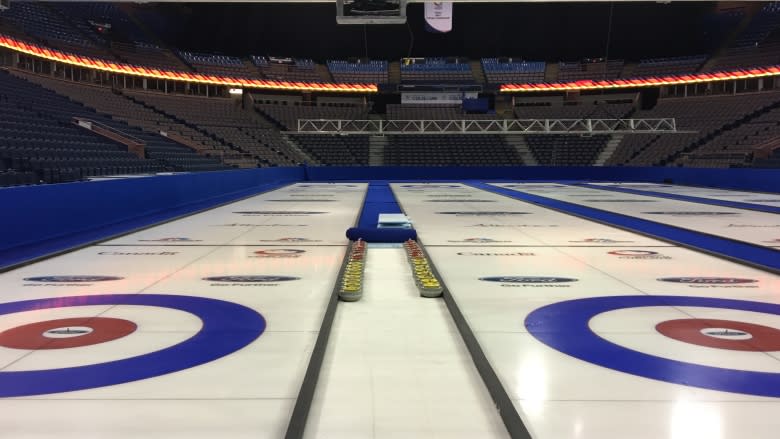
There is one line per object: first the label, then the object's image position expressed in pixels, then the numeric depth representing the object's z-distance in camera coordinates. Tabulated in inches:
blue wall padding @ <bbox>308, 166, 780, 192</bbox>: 1450.5
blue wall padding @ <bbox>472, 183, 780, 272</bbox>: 325.4
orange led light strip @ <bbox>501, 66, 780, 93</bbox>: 1620.3
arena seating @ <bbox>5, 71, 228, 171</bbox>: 996.1
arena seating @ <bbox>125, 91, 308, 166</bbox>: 1561.3
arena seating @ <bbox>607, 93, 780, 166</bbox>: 1528.1
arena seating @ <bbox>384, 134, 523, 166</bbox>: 1760.6
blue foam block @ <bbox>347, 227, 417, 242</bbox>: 387.5
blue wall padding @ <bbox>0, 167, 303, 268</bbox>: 349.7
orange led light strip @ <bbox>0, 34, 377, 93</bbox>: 1248.2
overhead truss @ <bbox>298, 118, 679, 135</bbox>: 1742.1
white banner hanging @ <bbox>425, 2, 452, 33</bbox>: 1002.0
